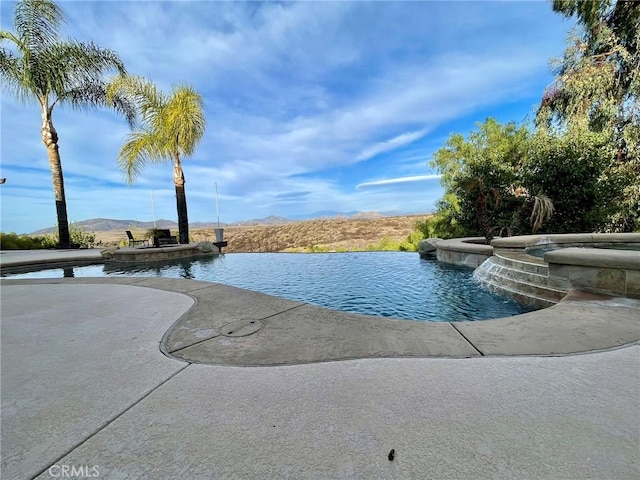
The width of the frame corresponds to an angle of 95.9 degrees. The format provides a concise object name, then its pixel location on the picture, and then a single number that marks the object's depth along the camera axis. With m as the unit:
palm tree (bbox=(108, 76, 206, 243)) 11.98
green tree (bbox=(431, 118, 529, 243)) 9.99
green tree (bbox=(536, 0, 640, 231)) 8.91
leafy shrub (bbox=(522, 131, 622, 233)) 8.59
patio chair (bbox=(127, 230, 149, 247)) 11.80
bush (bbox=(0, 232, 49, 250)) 12.71
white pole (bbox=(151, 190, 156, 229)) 15.68
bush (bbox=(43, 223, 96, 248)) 13.52
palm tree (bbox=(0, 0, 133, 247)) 10.45
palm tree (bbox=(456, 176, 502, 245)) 7.80
